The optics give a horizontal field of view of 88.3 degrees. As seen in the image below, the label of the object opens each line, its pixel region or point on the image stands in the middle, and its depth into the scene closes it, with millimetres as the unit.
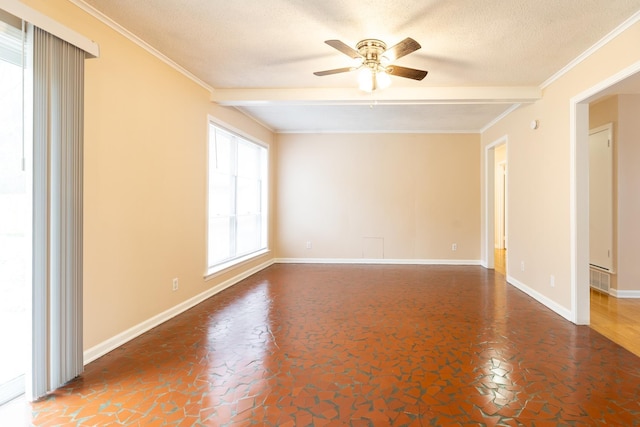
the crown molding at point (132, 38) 2411
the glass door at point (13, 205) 1978
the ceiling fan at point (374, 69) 2814
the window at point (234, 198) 4539
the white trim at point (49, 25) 1803
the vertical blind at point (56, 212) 1987
